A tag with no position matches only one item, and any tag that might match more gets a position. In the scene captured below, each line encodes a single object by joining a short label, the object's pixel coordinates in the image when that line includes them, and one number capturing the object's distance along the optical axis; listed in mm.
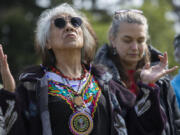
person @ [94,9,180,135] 5670
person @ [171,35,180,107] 7041
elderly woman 5145
